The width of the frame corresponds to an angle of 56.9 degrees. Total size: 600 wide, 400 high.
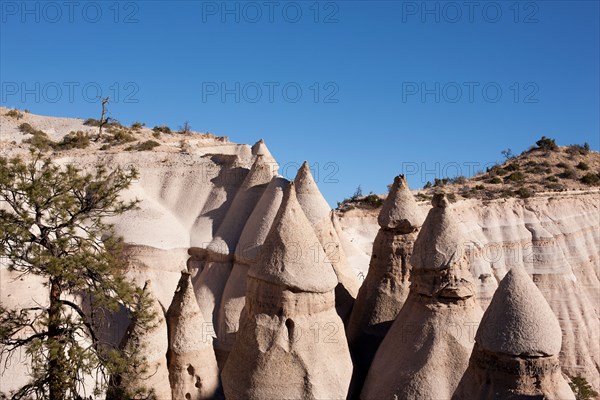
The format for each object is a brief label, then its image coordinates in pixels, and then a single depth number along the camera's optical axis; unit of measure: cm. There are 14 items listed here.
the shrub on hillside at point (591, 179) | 3259
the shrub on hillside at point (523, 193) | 2919
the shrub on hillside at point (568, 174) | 3377
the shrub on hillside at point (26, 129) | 3009
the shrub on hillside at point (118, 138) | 2558
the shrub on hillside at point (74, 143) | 2328
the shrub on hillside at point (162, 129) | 3678
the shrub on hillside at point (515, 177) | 3352
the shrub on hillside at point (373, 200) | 3028
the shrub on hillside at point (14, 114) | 3540
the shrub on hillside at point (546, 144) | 4002
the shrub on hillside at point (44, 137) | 2310
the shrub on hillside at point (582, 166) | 3556
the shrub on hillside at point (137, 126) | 3434
